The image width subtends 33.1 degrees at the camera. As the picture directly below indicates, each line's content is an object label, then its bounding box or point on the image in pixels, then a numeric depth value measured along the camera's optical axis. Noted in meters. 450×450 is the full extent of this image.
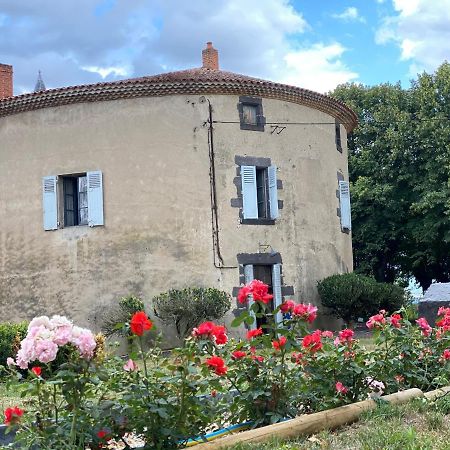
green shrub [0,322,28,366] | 12.77
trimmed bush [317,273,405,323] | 19.31
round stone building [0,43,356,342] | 17.92
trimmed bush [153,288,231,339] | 17.19
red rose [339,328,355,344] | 6.41
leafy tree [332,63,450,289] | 26.33
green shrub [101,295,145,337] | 17.11
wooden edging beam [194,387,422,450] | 5.03
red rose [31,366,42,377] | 4.48
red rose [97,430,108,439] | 4.63
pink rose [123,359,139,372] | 4.93
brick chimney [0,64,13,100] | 21.27
